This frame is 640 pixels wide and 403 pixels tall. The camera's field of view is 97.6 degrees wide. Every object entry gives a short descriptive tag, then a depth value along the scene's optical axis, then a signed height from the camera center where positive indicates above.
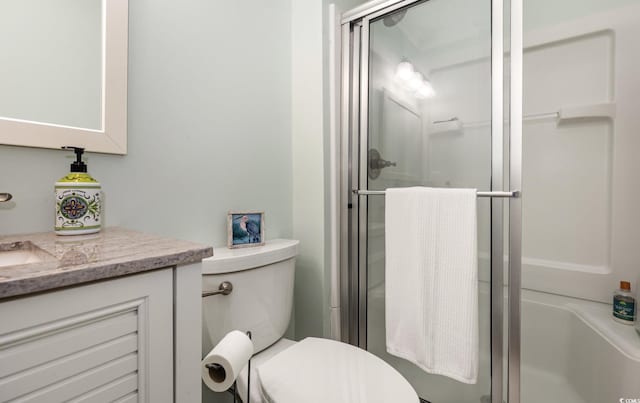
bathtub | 0.98 -0.65
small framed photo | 1.04 -0.11
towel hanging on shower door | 0.90 -0.27
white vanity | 0.35 -0.18
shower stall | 0.92 +0.16
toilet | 0.74 -0.49
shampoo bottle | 1.17 -0.43
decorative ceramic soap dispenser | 0.64 -0.01
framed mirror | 0.66 +0.33
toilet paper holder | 0.57 -0.34
